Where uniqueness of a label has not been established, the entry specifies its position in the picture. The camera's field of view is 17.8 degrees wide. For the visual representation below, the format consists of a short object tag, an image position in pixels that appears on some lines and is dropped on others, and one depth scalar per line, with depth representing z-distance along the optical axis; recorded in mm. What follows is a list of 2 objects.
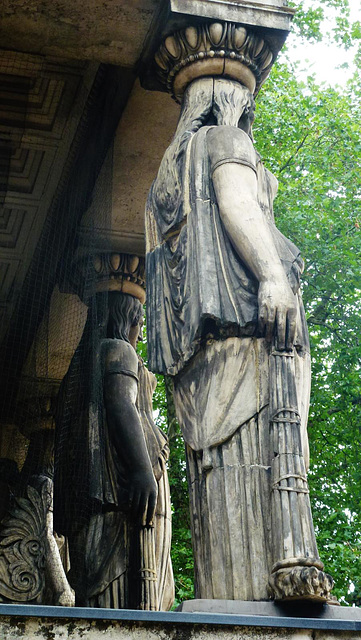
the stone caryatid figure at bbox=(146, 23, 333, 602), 5543
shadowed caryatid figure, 7914
